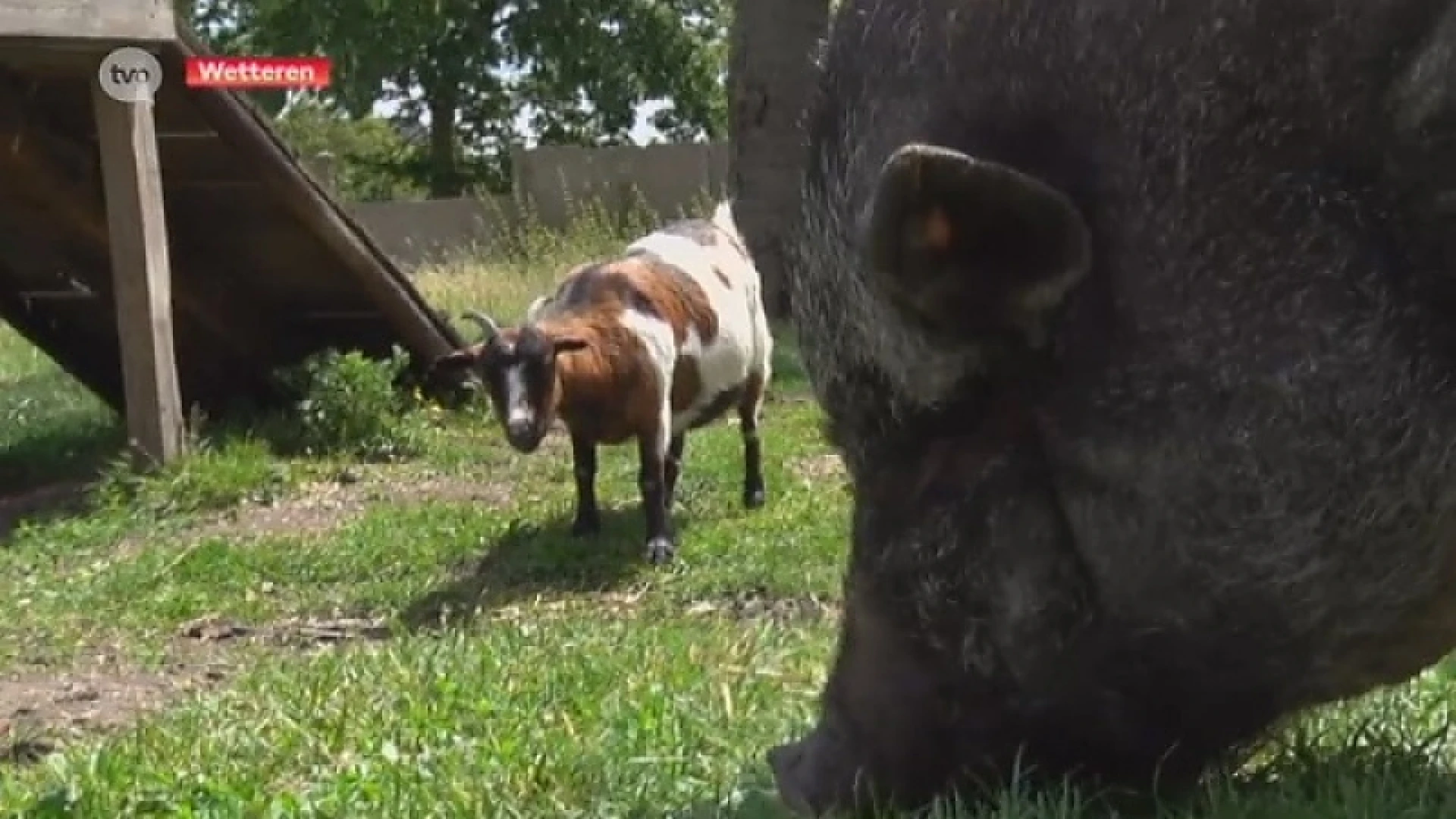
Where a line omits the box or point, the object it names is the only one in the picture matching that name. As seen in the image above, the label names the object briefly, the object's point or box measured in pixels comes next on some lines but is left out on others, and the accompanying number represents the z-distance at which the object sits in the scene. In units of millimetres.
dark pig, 2461
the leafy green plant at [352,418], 11711
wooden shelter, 10328
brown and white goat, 9000
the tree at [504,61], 40344
